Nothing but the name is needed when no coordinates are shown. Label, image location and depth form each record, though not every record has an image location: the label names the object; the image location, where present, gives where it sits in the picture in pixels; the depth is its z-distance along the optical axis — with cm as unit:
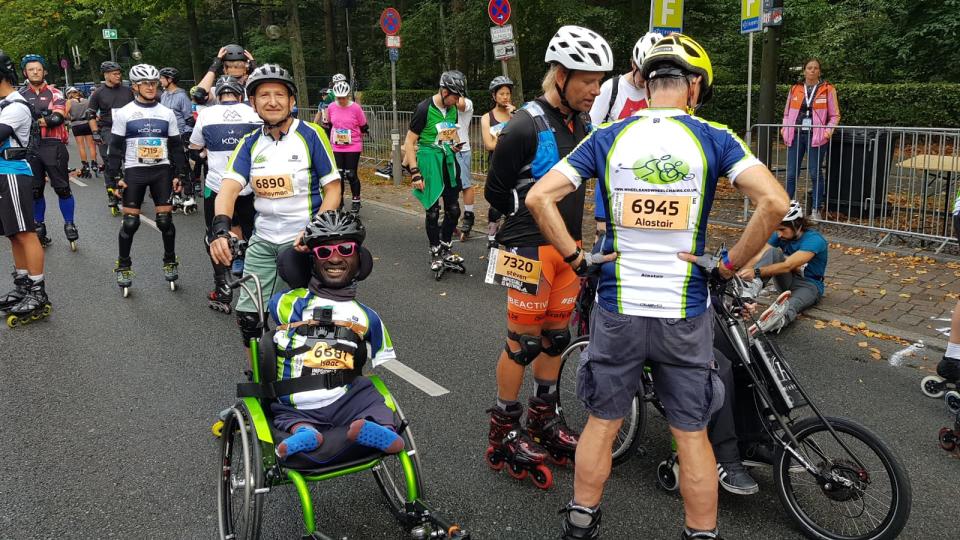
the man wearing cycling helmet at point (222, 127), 757
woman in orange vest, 1018
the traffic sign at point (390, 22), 1552
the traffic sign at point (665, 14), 886
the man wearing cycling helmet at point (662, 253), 285
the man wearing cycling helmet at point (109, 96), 1262
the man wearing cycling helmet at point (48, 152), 975
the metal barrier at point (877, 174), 888
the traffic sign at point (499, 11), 1160
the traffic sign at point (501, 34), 1177
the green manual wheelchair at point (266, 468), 299
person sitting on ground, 655
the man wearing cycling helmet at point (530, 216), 370
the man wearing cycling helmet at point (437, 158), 861
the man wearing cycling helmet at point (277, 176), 444
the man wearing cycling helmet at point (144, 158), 779
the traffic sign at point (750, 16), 941
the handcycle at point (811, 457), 327
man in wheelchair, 318
